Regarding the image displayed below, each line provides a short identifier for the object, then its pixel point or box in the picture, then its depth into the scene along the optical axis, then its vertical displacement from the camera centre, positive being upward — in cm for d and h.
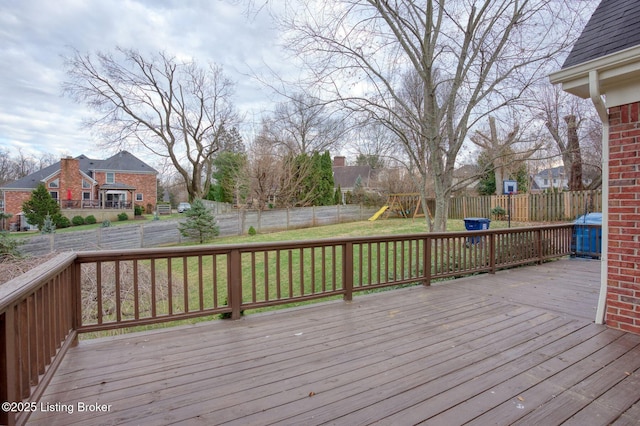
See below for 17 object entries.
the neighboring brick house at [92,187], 2447 +178
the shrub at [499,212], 1301 -27
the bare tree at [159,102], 1700 +604
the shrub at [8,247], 610 -74
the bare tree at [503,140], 674 +164
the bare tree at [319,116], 661 +194
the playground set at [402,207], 1712 -6
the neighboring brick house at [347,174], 3084 +321
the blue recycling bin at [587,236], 658 -66
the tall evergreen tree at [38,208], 1931 +4
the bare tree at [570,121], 965 +268
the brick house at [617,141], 274 +56
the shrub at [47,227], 1168 -68
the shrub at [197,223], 1270 -62
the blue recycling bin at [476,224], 809 -47
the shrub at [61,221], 1990 -80
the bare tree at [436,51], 607 +308
